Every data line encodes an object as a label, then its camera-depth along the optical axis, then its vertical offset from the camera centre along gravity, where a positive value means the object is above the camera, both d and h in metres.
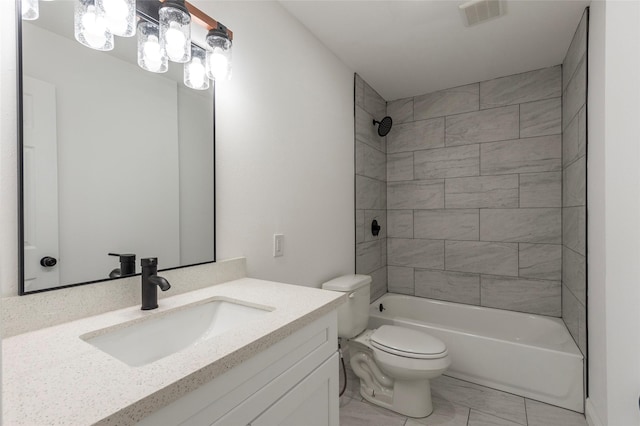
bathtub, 1.97 -0.97
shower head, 2.91 +0.77
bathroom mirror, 0.94 +0.18
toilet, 1.82 -0.87
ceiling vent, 1.80 +1.16
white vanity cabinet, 0.72 -0.49
